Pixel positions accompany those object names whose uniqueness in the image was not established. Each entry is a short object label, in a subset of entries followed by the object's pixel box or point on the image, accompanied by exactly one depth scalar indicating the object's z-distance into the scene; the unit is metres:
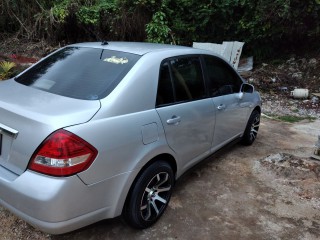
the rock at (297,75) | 9.44
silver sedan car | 2.24
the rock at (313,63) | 9.57
